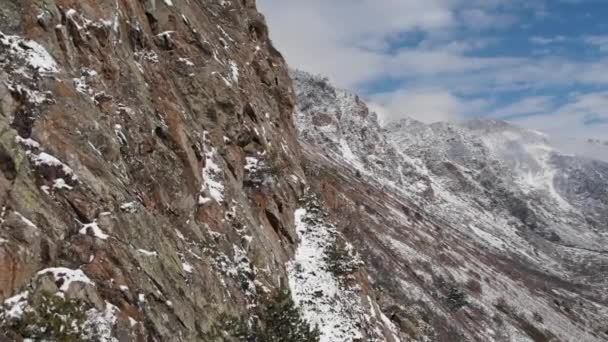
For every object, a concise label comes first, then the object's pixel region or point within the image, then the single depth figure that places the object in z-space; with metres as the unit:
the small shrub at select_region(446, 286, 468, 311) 92.33
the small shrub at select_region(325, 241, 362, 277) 34.38
